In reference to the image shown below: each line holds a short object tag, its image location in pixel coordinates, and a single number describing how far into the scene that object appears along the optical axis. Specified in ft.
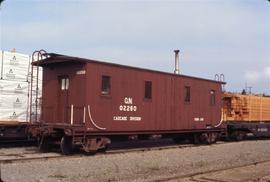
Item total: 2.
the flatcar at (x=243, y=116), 86.58
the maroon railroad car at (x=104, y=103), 52.90
